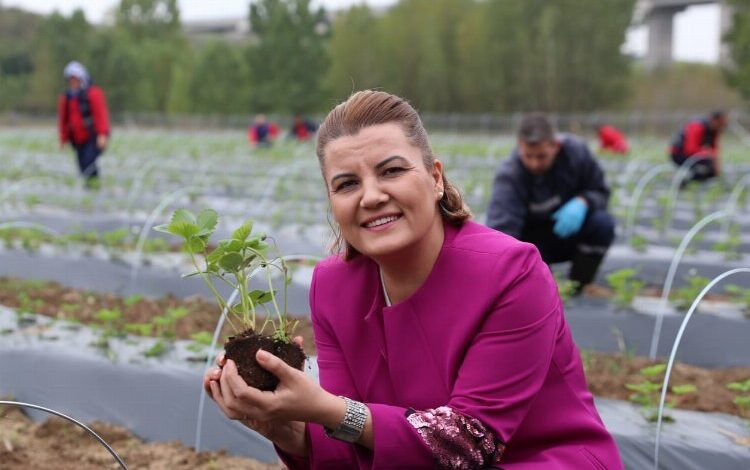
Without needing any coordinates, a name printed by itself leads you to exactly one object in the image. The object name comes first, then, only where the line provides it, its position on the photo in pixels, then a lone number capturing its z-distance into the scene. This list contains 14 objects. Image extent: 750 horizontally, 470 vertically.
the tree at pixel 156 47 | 40.59
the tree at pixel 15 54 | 42.75
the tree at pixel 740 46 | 24.92
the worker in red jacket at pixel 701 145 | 9.57
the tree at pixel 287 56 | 35.88
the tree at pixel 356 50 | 38.66
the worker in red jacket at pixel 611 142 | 13.70
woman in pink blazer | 1.64
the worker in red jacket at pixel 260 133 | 17.55
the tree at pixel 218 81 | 38.22
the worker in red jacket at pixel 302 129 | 19.02
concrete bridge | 46.56
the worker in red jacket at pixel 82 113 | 9.07
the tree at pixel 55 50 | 40.94
